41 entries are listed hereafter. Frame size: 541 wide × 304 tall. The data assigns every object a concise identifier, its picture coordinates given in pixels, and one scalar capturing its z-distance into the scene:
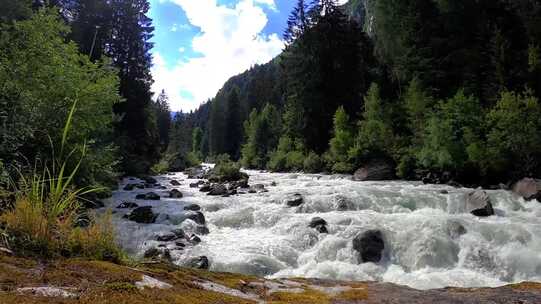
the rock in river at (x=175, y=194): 21.32
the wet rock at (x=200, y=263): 10.25
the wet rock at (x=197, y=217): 15.09
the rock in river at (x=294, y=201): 16.56
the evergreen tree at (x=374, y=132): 31.41
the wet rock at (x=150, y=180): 28.95
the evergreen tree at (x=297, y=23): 49.03
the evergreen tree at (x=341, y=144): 33.69
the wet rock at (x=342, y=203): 15.77
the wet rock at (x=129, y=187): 24.16
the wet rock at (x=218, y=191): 21.66
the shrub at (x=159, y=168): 39.83
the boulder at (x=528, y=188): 16.61
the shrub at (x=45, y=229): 4.18
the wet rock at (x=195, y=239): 12.59
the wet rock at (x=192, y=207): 17.05
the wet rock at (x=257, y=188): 21.98
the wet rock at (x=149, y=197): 20.37
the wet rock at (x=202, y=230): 13.99
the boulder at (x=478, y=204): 14.09
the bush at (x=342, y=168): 32.50
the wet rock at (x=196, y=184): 27.54
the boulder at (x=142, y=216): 15.29
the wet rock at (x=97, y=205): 16.36
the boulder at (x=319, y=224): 12.68
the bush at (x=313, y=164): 37.50
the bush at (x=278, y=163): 44.68
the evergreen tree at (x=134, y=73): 38.72
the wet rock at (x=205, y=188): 24.19
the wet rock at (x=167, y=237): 12.73
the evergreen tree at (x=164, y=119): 99.31
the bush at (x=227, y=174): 30.20
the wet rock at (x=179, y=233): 13.04
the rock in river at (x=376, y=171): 26.81
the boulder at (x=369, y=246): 10.91
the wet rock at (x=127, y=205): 17.78
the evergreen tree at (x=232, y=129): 93.75
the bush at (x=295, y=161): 41.19
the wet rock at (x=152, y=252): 10.74
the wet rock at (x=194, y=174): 37.52
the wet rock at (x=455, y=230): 11.69
